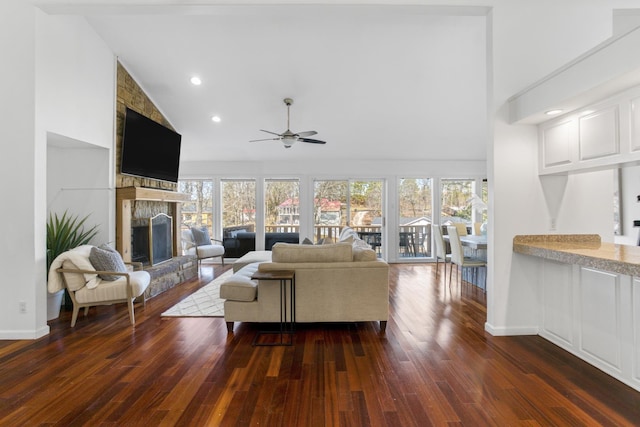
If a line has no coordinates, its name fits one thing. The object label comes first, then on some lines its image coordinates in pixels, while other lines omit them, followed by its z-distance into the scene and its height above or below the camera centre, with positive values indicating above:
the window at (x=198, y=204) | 7.26 +0.24
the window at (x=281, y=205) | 7.30 +0.22
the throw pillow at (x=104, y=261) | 3.45 -0.52
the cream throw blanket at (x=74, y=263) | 3.27 -0.55
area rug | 3.72 -1.17
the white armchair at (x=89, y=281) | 3.31 -0.73
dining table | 4.48 -0.40
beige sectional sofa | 3.17 -0.80
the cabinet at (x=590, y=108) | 2.11 +0.89
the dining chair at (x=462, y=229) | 6.03 -0.28
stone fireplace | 4.36 -0.29
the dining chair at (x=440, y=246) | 5.25 -0.54
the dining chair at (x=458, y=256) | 4.57 -0.63
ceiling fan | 4.72 +1.17
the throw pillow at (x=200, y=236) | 6.45 -0.45
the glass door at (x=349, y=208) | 7.33 +0.15
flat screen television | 4.50 +1.04
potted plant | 3.57 -0.29
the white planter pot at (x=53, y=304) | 3.50 -1.02
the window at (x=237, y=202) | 7.30 +0.29
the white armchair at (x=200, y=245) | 6.20 -0.64
